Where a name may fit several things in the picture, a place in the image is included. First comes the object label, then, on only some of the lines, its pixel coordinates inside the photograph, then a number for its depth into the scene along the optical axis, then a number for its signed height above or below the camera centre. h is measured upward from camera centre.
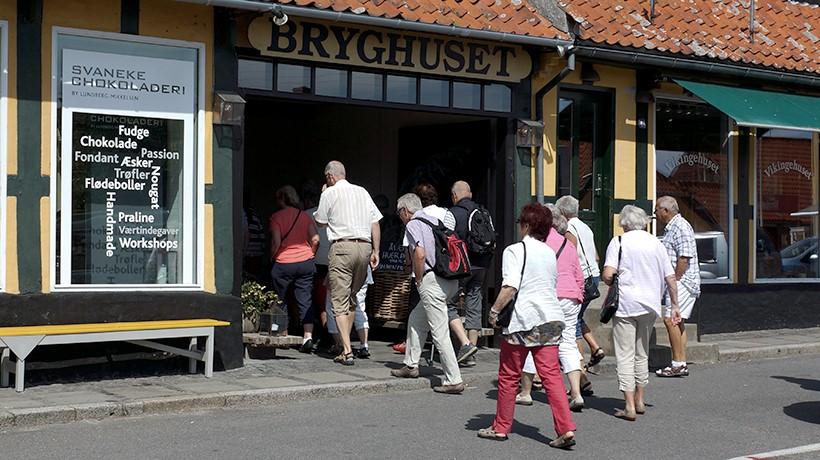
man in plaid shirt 11.27 -0.10
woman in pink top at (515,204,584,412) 8.98 -0.47
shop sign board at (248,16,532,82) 11.09 +1.95
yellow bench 8.97 -0.79
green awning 13.70 +1.66
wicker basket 12.98 -0.65
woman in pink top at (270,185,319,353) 11.80 -0.14
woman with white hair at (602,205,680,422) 8.95 -0.46
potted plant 11.31 -0.62
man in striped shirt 10.90 -0.01
